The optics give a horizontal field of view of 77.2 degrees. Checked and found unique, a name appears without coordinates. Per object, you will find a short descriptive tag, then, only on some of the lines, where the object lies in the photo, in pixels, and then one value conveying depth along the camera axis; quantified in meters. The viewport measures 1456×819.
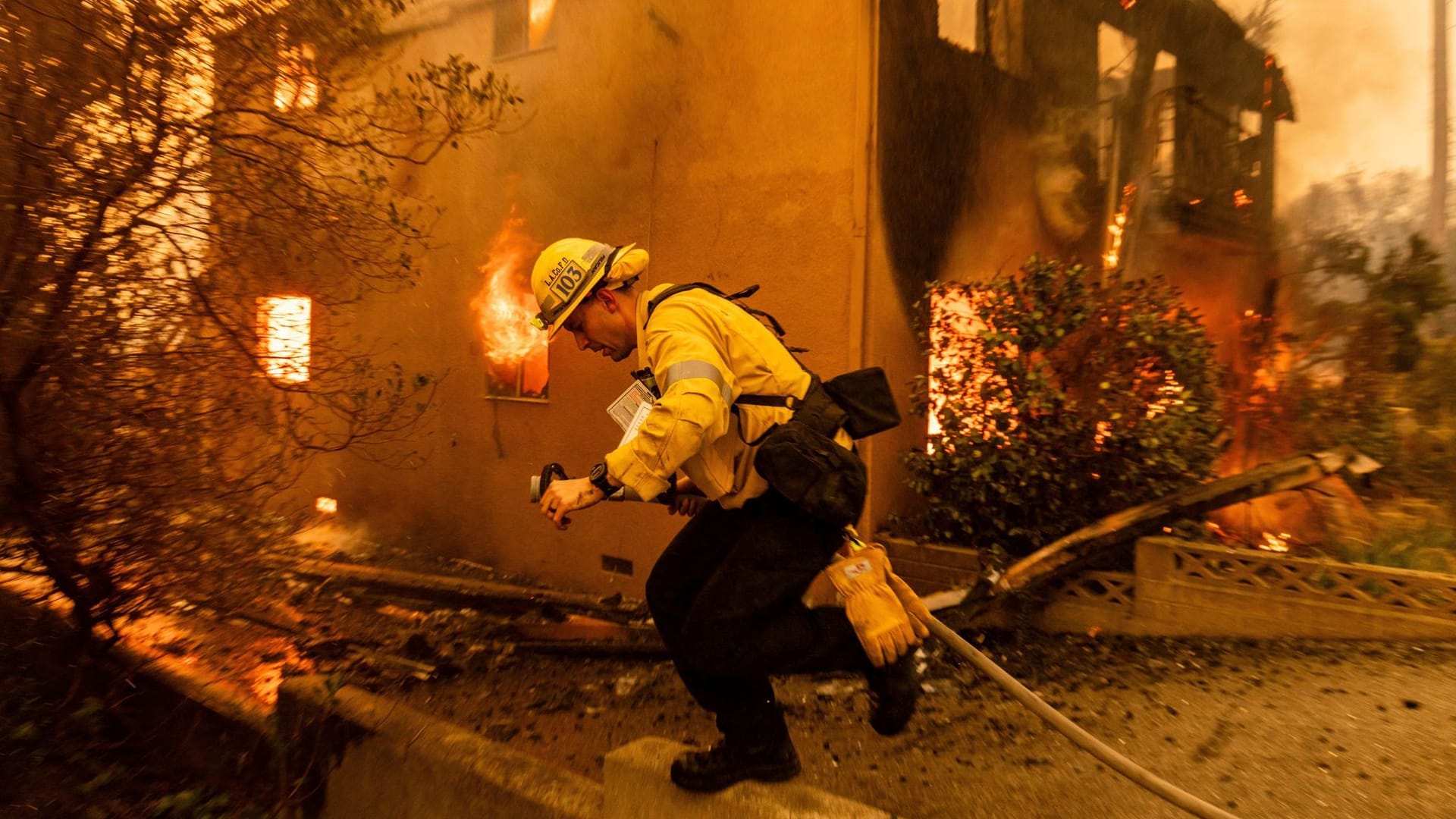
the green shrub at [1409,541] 4.80
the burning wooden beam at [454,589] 6.83
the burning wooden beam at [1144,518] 4.95
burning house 6.07
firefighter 2.76
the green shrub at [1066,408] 5.24
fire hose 2.66
